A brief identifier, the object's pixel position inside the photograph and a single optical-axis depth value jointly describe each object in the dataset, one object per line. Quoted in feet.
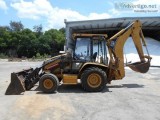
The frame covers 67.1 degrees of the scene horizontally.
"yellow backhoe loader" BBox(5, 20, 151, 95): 16.15
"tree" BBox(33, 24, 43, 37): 117.77
